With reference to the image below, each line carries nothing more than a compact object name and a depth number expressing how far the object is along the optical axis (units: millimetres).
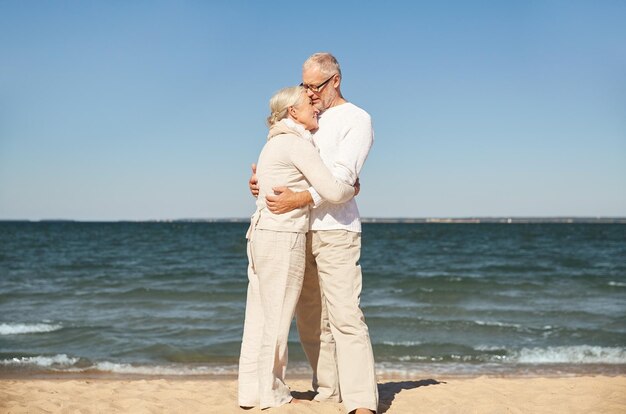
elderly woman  3947
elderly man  4070
